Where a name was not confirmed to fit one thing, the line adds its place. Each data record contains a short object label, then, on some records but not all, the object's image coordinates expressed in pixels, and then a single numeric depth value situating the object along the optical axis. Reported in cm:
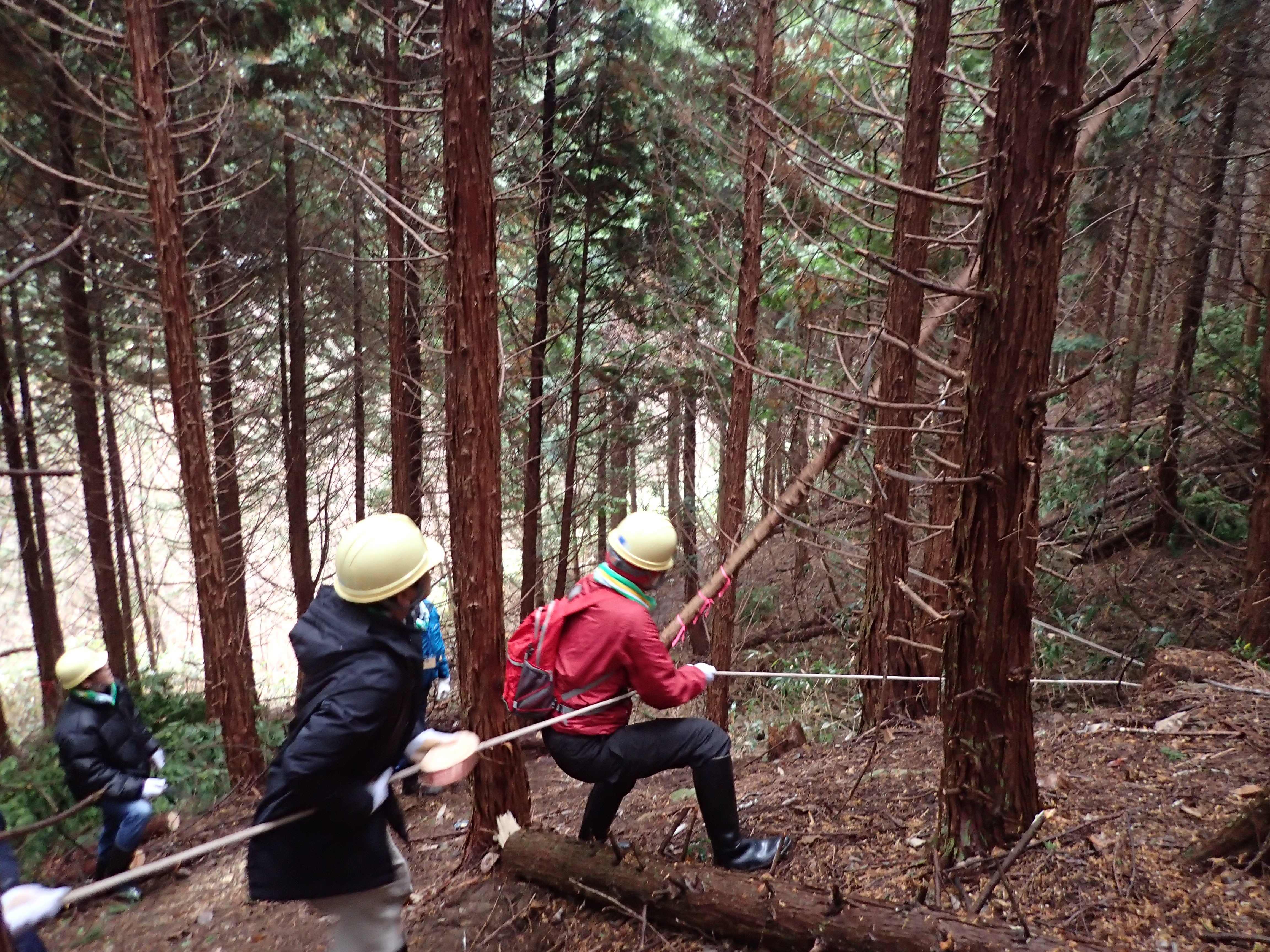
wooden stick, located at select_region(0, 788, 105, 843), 124
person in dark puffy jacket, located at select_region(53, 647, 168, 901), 596
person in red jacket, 395
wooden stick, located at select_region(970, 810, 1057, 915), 327
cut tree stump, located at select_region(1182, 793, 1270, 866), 328
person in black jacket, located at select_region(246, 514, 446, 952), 284
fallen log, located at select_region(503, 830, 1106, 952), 311
